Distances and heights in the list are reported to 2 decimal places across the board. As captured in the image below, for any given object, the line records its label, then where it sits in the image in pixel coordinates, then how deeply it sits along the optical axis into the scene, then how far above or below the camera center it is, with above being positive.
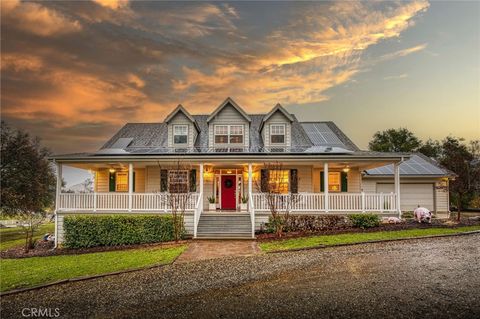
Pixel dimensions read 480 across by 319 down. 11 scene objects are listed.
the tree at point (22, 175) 25.42 +0.20
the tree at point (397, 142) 45.69 +5.00
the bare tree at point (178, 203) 13.61 -1.33
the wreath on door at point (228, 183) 18.41 -0.48
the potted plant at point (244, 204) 16.88 -1.66
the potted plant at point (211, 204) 17.25 -1.65
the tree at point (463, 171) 17.86 +0.12
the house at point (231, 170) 15.13 +0.32
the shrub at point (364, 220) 14.35 -2.25
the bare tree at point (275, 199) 13.98 -1.22
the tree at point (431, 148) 43.89 +3.73
